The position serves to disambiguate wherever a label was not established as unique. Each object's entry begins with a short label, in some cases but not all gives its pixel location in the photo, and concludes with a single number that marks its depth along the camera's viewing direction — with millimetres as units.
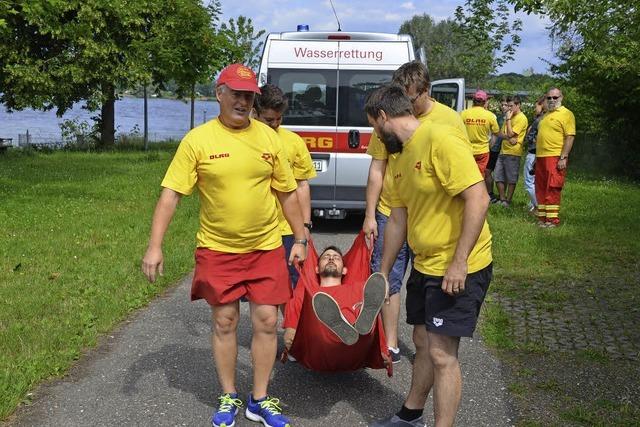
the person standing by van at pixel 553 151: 11094
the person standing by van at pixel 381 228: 5277
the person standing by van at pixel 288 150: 5207
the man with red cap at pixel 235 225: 4047
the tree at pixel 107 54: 23422
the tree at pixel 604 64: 8547
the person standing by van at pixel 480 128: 12383
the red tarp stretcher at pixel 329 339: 4590
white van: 10016
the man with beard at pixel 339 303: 4250
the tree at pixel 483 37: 22109
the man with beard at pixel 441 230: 3486
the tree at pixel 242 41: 24484
